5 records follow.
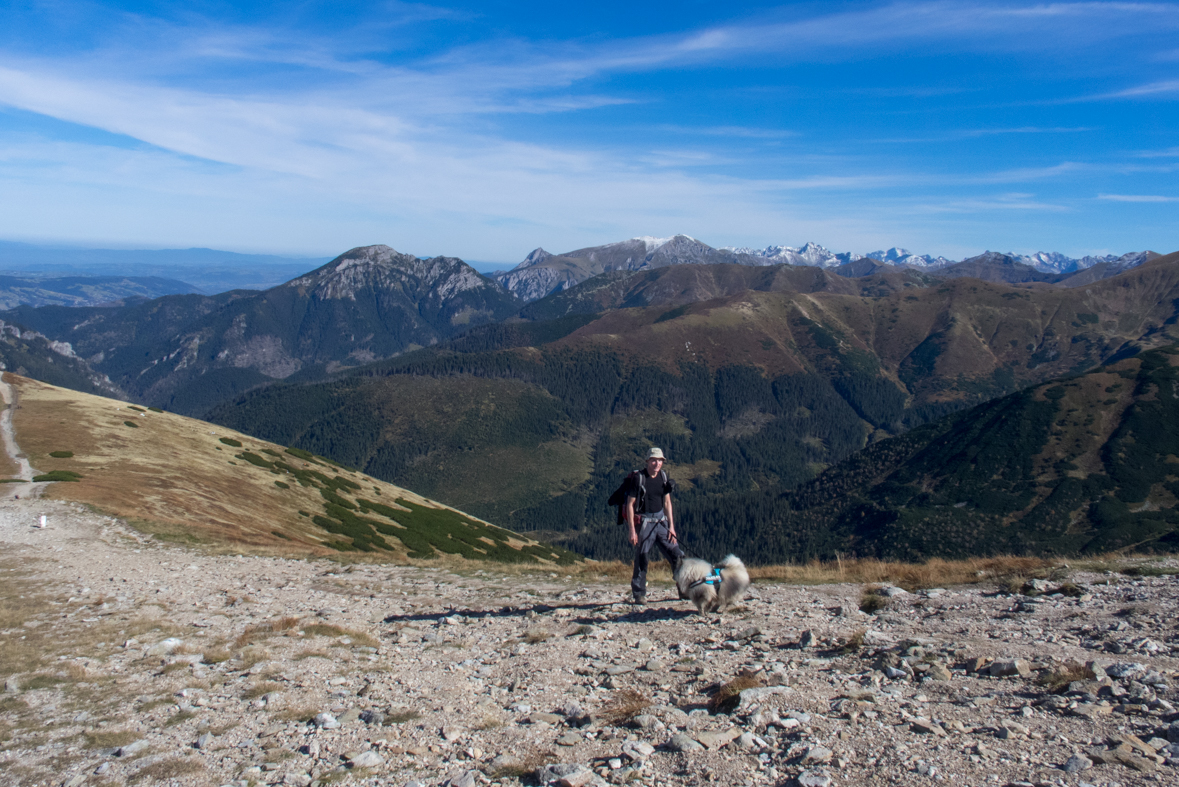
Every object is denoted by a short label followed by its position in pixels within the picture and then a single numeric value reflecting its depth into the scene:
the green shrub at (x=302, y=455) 79.00
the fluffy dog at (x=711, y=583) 15.52
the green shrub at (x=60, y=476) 37.59
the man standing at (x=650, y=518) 16.45
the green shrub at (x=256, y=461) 59.62
